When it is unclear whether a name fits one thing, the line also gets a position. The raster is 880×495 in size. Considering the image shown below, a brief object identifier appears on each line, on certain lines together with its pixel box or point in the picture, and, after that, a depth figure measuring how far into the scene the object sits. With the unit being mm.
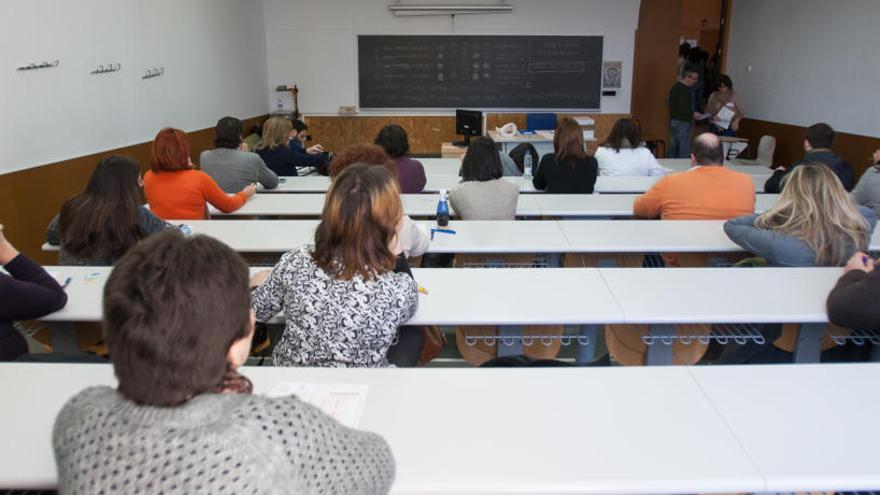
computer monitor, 7711
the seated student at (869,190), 4004
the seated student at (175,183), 3727
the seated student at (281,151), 5359
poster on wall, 9602
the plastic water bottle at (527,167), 5348
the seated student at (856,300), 2040
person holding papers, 8531
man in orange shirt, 3619
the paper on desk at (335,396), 1509
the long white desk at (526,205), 3988
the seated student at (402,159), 4472
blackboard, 9406
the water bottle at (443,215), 3350
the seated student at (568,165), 4445
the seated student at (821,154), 4613
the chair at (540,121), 9102
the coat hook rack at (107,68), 5004
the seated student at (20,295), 2016
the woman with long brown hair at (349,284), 1865
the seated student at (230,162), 4605
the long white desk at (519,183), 4852
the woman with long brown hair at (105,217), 2623
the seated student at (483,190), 3668
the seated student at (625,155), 5117
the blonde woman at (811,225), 2650
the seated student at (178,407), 917
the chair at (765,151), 7125
